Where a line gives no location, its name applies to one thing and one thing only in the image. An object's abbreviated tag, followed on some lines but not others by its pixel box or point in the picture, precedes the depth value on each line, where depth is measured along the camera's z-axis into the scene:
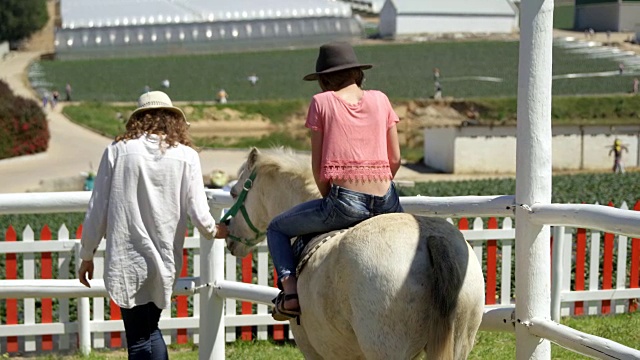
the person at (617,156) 40.24
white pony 4.80
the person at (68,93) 64.94
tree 102.94
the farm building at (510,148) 43.09
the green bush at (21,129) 45.31
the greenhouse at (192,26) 94.31
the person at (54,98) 61.59
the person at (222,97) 63.35
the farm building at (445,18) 106.69
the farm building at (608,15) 108.19
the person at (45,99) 61.85
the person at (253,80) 72.12
